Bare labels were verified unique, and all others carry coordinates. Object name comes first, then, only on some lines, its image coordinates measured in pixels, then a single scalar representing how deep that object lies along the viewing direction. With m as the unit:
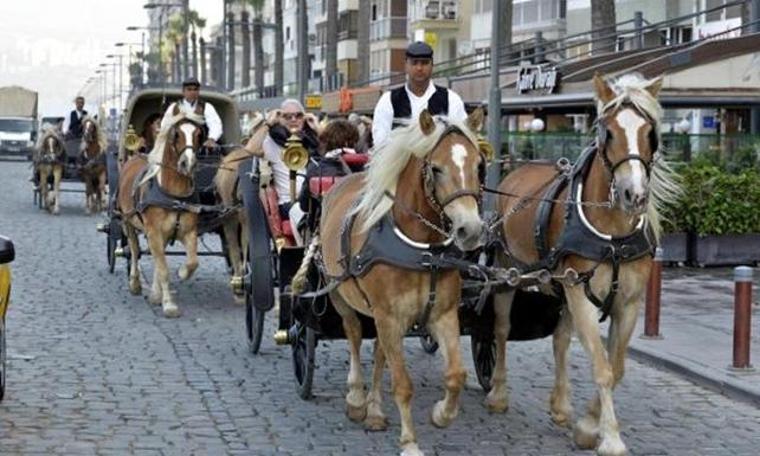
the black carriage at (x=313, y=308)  11.38
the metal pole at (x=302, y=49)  45.16
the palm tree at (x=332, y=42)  66.12
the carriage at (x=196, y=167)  17.58
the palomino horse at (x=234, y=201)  16.92
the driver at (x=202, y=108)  18.64
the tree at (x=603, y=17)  34.34
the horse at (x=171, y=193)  17.12
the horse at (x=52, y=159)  34.53
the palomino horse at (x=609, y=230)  9.80
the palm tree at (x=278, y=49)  78.19
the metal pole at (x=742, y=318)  12.98
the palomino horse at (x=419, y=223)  9.59
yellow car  10.39
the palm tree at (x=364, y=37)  61.69
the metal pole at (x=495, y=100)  25.67
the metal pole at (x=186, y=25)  92.50
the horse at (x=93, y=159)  33.34
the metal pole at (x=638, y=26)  31.30
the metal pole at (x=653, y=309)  15.10
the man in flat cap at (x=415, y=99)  11.36
